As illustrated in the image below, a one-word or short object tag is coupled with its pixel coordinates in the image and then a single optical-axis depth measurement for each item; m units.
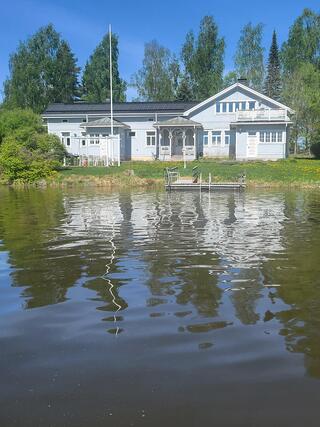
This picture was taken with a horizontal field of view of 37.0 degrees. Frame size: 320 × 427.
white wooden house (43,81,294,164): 44.94
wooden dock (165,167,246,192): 29.80
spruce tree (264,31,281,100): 71.44
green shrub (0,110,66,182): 36.81
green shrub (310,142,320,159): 48.56
